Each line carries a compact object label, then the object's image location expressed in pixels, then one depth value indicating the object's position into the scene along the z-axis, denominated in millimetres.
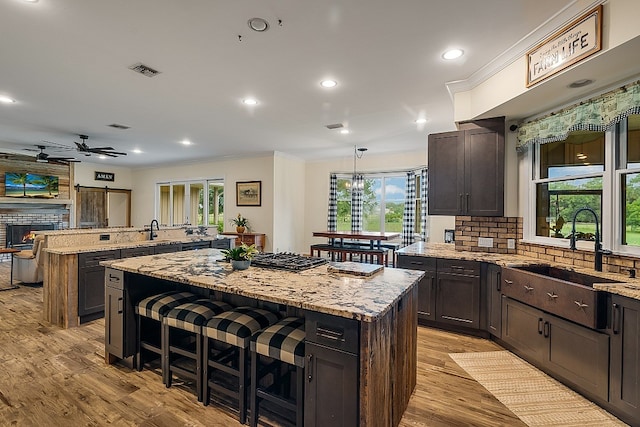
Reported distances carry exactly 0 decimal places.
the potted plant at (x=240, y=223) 7117
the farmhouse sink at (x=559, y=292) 2072
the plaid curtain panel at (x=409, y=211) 7098
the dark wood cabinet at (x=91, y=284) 3490
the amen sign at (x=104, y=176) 9164
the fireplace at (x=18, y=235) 7438
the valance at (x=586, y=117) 2258
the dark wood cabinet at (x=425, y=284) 3422
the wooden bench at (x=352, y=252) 6139
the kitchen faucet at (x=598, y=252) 2447
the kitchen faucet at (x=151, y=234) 4490
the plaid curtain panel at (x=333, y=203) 7887
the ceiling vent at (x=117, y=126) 4987
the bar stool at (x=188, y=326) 2107
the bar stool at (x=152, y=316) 2352
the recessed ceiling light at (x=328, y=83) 3258
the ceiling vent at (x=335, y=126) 4903
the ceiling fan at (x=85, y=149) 5445
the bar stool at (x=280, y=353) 1706
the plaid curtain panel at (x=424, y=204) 6859
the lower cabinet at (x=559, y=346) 2102
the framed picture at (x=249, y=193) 7410
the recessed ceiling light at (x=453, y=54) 2636
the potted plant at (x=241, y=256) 2309
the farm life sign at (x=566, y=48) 1979
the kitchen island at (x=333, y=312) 1453
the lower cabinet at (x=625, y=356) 1892
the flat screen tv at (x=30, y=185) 7398
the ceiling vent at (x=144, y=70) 2924
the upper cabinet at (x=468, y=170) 3318
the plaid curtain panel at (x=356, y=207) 7770
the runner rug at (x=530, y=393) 1996
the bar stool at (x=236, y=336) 1918
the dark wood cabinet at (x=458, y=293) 3227
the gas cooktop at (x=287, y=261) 2348
